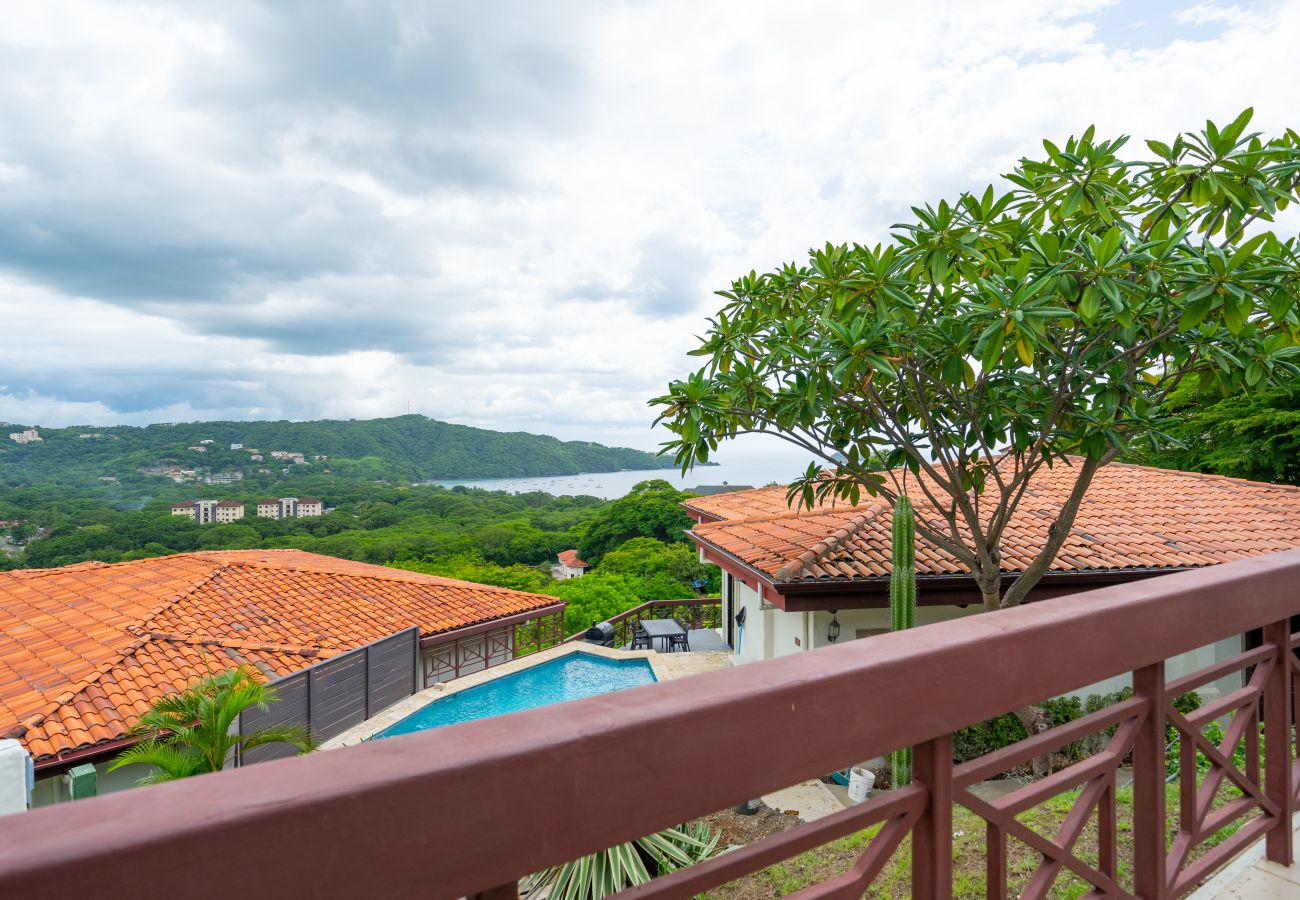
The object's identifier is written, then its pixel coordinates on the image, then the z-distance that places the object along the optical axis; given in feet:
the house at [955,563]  24.77
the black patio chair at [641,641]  52.28
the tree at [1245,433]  48.01
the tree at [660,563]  76.66
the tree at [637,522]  105.91
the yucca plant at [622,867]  14.56
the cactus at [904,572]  20.65
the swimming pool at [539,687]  42.65
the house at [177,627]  29.14
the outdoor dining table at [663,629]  49.52
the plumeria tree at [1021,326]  13.56
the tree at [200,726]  23.32
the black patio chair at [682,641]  49.09
